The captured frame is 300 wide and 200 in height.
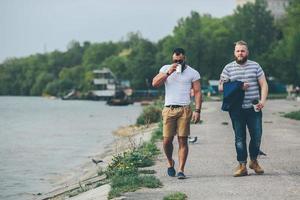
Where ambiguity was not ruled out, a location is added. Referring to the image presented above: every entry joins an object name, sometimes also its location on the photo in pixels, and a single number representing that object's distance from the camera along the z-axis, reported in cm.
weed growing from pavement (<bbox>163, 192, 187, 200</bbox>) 927
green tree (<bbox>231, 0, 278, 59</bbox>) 11419
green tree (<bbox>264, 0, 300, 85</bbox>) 6856
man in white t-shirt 1111
